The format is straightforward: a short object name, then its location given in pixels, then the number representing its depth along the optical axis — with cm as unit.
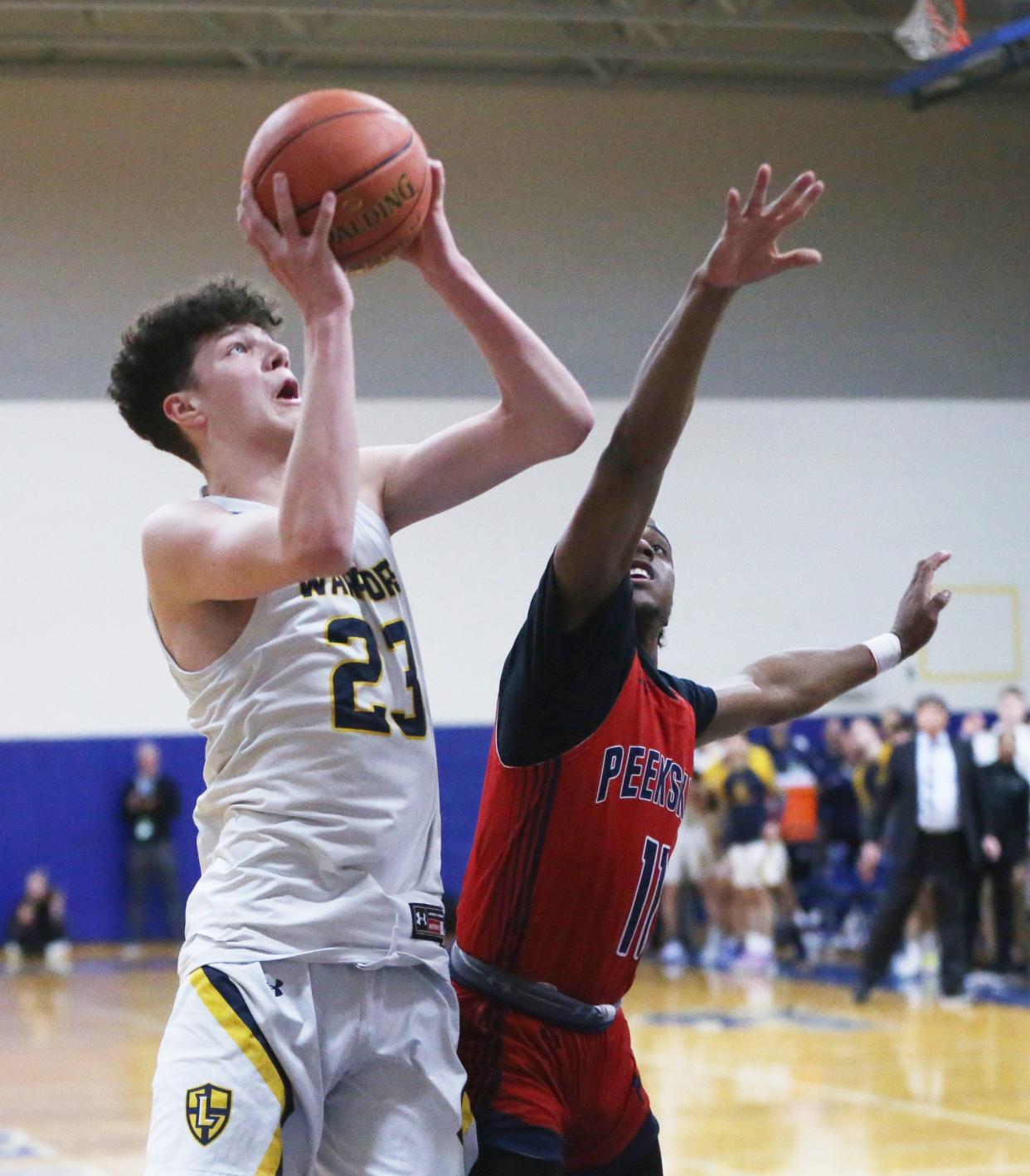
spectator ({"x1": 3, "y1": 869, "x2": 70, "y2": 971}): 1504
